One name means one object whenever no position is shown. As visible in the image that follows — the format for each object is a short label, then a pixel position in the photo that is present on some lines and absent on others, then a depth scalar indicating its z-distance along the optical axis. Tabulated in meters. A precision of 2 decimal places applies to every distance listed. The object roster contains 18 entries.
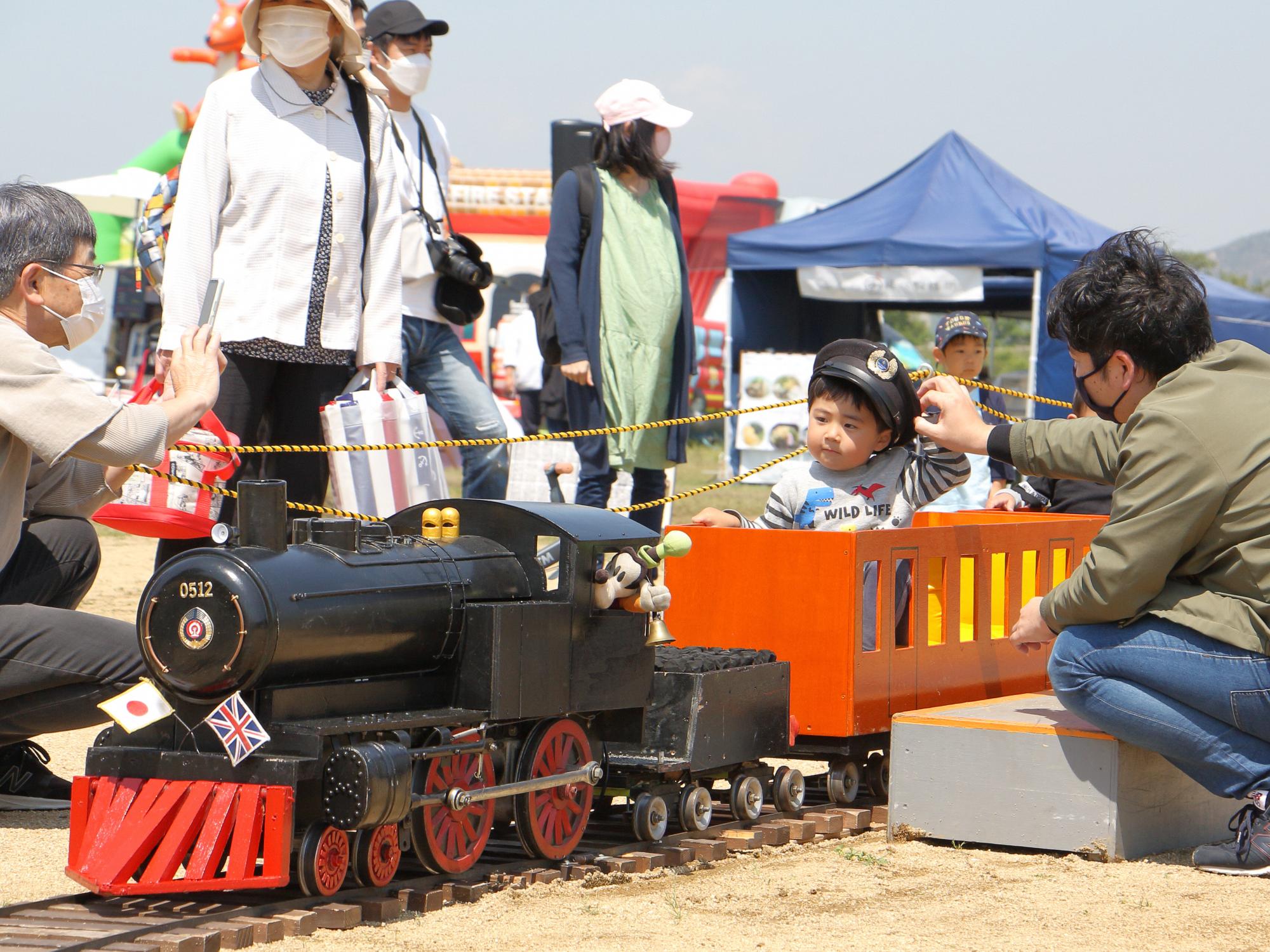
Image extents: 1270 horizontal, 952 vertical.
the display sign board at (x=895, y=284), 30.69
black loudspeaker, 20.84
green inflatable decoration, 46.44
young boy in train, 9.98
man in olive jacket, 7.96
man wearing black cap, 13.30
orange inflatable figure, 42.94
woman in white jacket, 11.04
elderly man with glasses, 7.37
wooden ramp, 8.45
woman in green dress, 14.36
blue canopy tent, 29.30
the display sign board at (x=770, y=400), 35.37
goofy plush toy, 8.04
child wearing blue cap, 16.81
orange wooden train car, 9.23
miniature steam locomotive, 6.65
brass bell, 8.34
